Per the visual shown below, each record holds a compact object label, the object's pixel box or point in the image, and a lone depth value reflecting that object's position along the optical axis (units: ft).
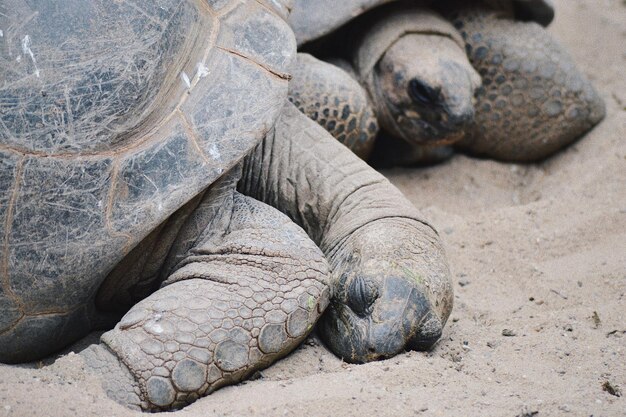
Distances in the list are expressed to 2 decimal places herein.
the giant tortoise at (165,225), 16.60
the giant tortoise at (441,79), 25.55
